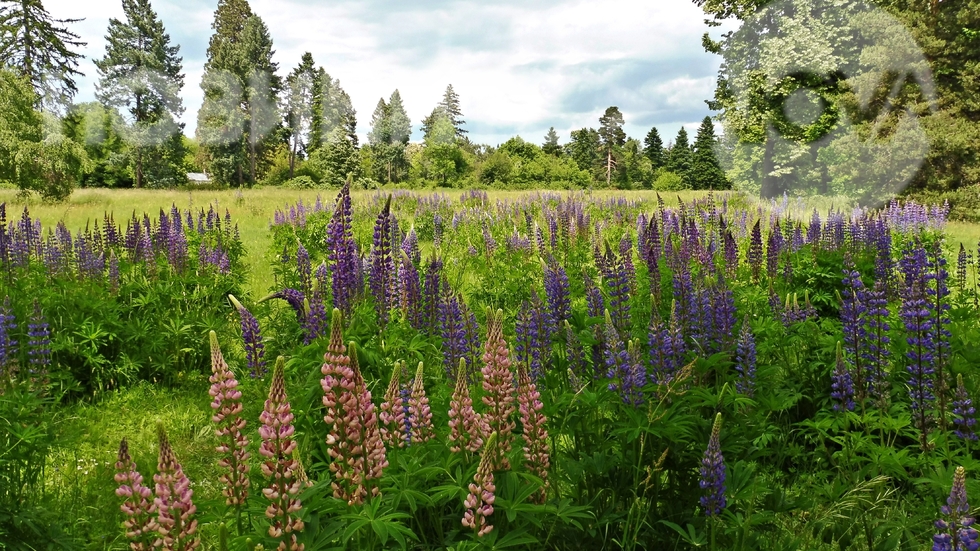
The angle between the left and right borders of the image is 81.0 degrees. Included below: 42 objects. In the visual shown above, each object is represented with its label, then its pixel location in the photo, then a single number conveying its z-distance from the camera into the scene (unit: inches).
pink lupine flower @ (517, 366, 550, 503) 88.4
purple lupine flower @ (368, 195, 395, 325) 150.1
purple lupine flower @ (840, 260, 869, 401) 132.6
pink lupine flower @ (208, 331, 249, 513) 70.6
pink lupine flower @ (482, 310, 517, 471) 84.1
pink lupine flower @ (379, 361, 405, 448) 84.0
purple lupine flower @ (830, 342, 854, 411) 124.3
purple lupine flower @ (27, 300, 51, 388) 161.2
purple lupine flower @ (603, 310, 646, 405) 105.3
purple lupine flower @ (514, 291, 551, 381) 134.4
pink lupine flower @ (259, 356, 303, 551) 62.6
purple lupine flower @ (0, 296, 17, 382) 149.6
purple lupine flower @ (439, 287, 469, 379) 137.7
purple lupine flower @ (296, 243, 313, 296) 213.1
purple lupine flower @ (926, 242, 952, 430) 121.5
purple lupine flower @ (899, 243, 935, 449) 121.7
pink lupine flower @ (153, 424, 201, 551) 61.1
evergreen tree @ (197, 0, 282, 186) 1908.2
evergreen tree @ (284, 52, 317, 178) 2329.0
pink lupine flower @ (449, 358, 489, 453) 82.0
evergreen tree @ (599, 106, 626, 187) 2972.4
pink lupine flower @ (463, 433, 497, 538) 69.8
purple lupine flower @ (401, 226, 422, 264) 226.9
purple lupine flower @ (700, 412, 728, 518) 91.5
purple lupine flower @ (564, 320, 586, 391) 126.1
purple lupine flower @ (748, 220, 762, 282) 271.3
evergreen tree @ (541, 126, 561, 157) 3371.1
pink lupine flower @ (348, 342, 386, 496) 69.1
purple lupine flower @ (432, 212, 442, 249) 370.6
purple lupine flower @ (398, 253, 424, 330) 173.6
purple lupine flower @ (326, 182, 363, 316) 145.7
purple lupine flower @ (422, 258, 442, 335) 163.3
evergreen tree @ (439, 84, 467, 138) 3459.6
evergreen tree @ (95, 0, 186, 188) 1718.8
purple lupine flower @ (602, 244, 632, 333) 152.2
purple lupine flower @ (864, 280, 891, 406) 129.0
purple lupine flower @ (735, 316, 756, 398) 128.9
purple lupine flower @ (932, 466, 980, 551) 72.1
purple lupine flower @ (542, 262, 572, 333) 158.4
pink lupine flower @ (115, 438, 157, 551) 61.7
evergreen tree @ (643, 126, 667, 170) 3216.0
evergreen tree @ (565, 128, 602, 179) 3009.8
